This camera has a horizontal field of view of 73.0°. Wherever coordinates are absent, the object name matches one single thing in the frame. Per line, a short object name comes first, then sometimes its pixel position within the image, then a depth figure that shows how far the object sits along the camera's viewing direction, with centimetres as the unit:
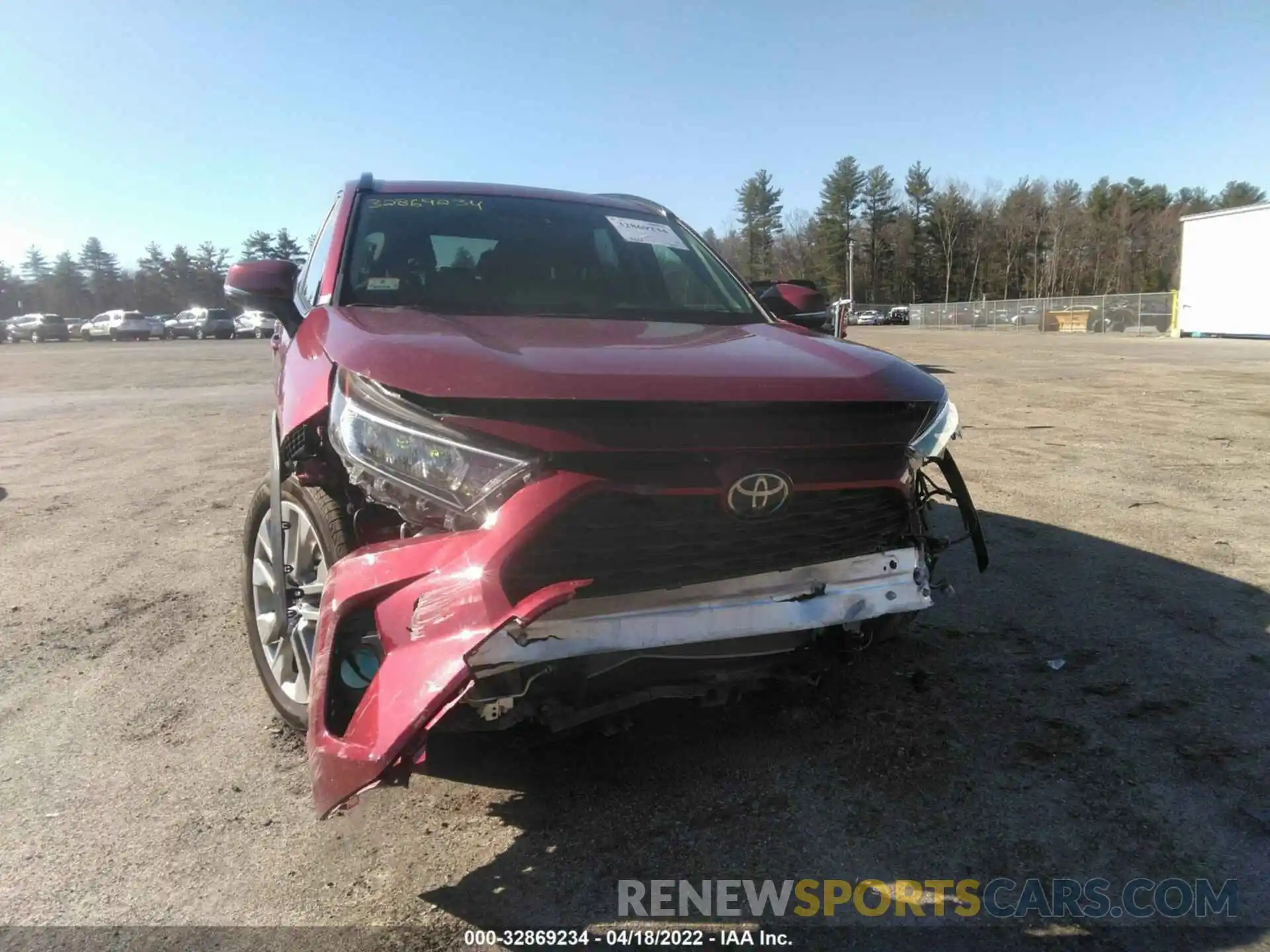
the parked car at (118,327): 4866
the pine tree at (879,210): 8831
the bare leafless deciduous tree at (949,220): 8494
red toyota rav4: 187
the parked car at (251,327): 4653
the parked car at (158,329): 4997
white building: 3225
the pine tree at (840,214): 8762
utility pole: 8250
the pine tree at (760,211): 9088
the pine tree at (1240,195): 7839
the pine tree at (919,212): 8800
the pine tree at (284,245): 9000
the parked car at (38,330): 5038
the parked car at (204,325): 4803
